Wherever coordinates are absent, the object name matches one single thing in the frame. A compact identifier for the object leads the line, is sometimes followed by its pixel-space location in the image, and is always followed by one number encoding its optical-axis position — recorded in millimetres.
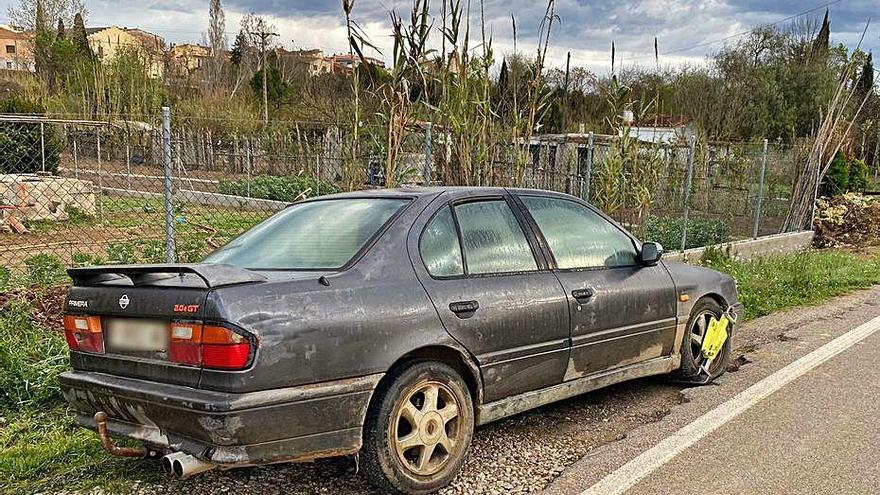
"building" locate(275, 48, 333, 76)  50016
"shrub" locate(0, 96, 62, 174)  17078
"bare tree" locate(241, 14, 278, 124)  46662
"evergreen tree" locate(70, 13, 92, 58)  36128
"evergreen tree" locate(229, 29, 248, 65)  55375
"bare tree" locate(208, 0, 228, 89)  54838
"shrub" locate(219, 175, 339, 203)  17016
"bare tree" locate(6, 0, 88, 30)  37031
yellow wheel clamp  5574
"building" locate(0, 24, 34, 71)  38734
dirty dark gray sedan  3094
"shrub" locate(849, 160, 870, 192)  18806
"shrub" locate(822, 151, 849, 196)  17141
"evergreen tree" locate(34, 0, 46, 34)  35781
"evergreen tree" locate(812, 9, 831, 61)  36344
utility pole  35094
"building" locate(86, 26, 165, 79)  31341
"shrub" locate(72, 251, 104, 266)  7827
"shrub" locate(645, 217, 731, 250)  12203
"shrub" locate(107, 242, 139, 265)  7867
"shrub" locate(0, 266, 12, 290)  6791
